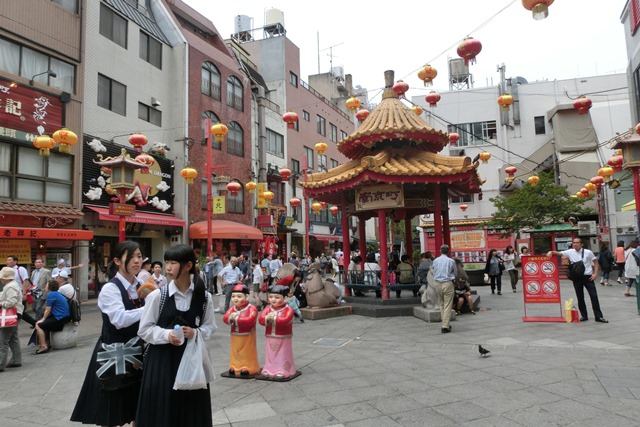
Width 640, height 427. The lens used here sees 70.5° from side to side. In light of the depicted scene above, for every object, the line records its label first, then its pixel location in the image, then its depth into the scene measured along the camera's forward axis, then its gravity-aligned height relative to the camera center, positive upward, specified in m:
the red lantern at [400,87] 13.55 +4.86
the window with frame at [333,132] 41.86 +11.26
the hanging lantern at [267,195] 23.45 +3.06
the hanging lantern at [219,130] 15.28 +4.25
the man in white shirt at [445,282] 8.95 -0.66
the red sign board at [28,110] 14.14 +4.96
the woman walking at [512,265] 16.72 -0.68
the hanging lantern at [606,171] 16.22 +2.60
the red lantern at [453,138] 13.62 +3.53
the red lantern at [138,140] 14.43 +3.79
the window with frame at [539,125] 33.12 +8.86
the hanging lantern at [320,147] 17.73 +4.13
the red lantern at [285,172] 21.81 +3.92
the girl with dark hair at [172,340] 3.19 -0.59
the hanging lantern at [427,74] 10.95 +4.25
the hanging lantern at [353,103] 12.88 +4.26
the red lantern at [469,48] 8.95 +3.96
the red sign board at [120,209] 11.72 +1.29
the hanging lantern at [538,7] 6.36 +3.38
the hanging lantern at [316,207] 22.38 +2.32
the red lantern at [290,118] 16.34 +4.91
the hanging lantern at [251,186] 22.61 +3.41
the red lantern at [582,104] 12.25 +3.81
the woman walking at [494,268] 15.72 -0.73
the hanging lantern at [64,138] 12.59 +3.39
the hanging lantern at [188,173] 16.30 +3.00
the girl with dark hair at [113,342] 3.51 -0.71
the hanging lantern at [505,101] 11.77 +3.80
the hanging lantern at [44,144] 12.48 +3.26
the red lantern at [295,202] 24.72 +2.80
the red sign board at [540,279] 9.73 -0.71
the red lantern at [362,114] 14.01 +4.26
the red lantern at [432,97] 13.12 +4.41
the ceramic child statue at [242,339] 6.26 -1.17
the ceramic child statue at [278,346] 6.09 -1.24
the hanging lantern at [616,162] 15.70 +2.84
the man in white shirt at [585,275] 9.27 -0.62
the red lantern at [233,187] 20.27 +3.06
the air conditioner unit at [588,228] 28.26 +1.03
